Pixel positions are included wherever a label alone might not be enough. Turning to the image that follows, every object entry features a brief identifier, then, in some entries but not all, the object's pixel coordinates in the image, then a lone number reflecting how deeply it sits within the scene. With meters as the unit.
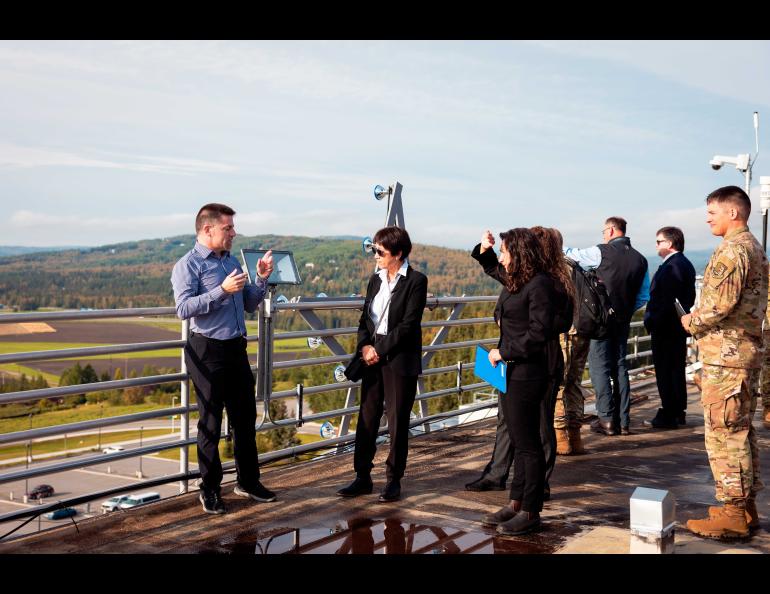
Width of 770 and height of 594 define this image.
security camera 15.16
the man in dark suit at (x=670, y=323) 8.13
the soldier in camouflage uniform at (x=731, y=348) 4.59
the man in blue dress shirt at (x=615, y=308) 7.67
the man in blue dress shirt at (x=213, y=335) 5.01
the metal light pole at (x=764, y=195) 13.18
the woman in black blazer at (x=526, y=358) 4.56
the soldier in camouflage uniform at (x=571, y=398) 6.88
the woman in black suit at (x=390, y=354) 5.43
